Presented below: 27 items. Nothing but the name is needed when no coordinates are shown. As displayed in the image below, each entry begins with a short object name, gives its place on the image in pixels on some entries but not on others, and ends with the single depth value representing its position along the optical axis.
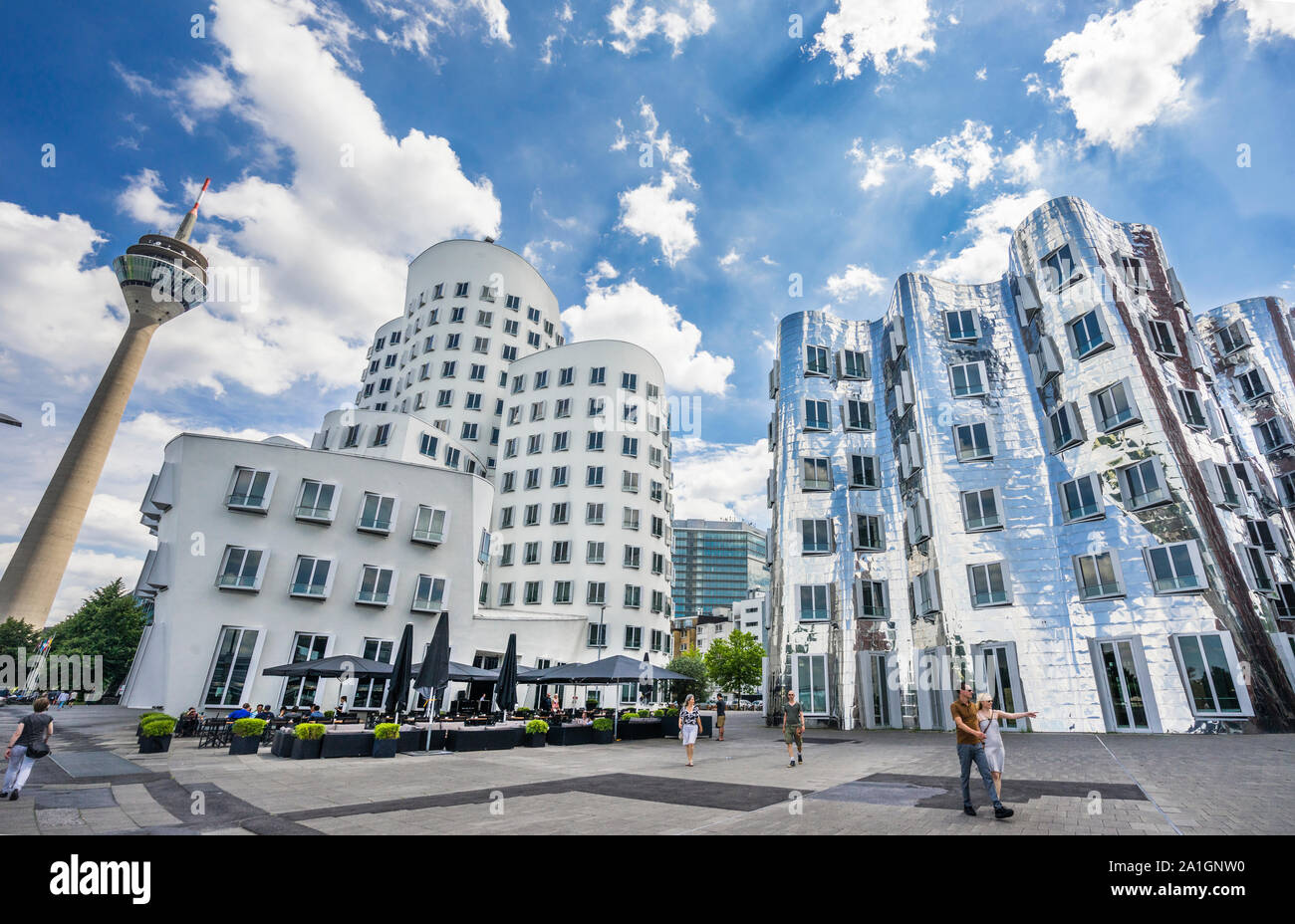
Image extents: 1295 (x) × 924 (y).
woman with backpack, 9.09
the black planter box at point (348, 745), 16.17
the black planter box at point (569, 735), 21.75
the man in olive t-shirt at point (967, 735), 8.62
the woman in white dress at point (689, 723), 15.88
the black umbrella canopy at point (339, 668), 21.00
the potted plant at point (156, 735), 15.74
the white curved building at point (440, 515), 29.14
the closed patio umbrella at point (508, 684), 21.67
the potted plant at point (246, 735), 16.56
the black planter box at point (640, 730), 25.08
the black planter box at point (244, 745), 16.55
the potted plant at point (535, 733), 20.89
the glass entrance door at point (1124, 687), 24.27
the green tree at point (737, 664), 71.56
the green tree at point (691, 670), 60.39
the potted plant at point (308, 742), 15.86
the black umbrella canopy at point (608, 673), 23.67
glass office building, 175.50
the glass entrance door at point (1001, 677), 26.70
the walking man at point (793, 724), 14.39
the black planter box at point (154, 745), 15.66
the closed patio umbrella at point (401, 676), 19.05
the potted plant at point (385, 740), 16.66
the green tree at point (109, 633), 53.06
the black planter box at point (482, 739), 19.08
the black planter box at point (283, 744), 16.23
